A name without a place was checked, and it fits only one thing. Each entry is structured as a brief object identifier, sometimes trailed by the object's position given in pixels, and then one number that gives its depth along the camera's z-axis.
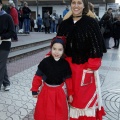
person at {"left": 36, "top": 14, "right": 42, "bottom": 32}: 21.56
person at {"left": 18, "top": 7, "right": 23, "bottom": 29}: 13.49
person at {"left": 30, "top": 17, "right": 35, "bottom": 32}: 22.62
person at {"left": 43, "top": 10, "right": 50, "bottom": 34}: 18.41
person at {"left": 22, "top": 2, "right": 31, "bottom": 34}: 13.17
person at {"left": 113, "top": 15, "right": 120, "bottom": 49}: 12.31
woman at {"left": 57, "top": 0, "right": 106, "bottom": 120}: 2.61
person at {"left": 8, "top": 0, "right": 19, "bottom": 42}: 10.40
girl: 2.58
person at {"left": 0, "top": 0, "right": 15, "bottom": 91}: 4.02
